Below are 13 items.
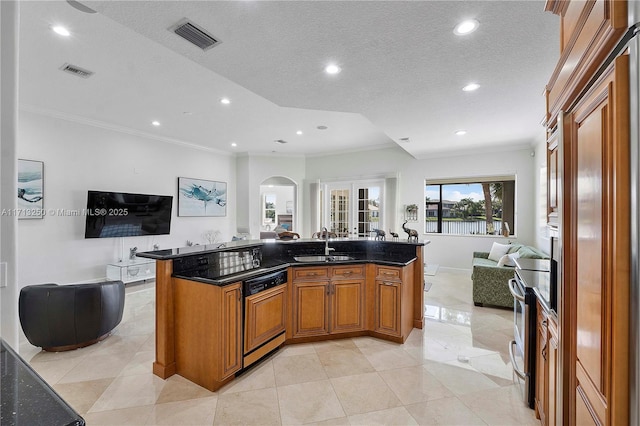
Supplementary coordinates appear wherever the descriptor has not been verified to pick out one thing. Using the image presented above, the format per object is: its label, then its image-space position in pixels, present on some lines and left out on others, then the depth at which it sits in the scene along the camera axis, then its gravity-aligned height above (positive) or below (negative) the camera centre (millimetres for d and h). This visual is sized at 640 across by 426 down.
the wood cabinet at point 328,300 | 3100 -952
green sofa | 4227 -1040
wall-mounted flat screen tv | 5176 -27
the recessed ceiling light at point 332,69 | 2651 +1356
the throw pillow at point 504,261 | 4504 -735
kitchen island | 2352 -829
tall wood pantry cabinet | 761 +4
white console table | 5203 -1073
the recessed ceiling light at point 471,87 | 3051 +1375
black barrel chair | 2852 -1029
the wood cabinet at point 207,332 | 2289 -978
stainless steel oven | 1979 -882
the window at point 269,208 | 12055 +216
